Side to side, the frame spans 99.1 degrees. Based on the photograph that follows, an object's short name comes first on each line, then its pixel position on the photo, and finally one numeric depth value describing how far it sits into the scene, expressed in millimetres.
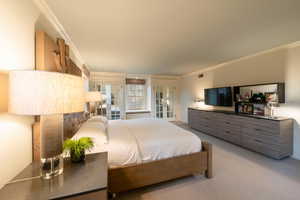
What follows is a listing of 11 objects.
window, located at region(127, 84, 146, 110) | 6041
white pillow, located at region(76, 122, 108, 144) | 1638
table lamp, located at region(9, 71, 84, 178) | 766
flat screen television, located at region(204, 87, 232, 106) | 3851
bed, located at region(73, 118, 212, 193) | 1622
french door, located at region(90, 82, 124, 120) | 5539
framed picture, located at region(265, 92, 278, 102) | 2761
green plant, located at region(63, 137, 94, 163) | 1181
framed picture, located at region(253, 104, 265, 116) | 3089
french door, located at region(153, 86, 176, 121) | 6320
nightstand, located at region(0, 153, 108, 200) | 785
